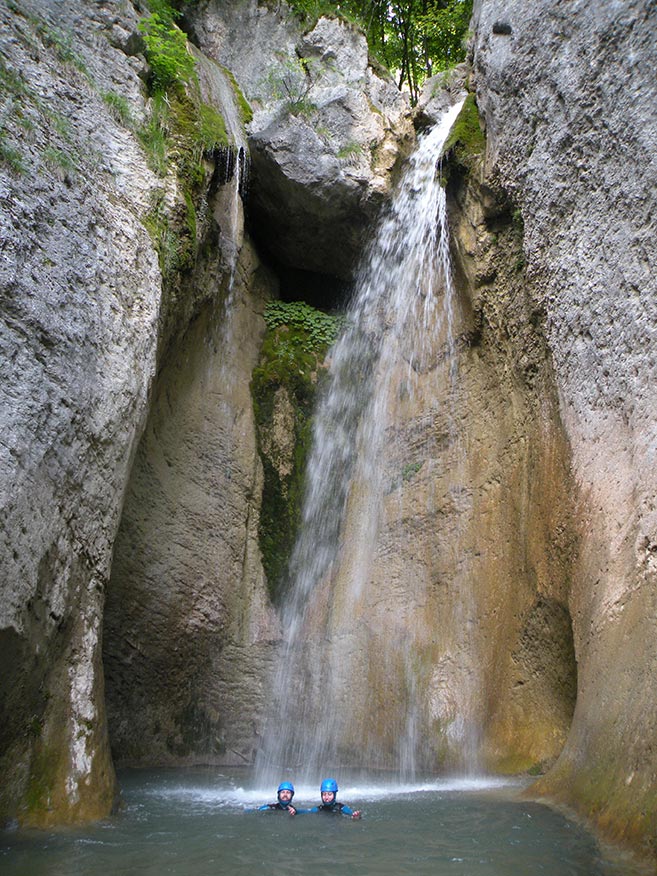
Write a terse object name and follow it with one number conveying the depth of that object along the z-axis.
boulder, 9.79
